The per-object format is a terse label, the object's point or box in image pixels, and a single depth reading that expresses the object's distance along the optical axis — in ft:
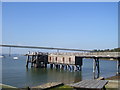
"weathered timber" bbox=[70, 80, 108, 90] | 23.44
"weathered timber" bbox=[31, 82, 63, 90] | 41.69
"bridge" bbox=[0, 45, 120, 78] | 83.50
